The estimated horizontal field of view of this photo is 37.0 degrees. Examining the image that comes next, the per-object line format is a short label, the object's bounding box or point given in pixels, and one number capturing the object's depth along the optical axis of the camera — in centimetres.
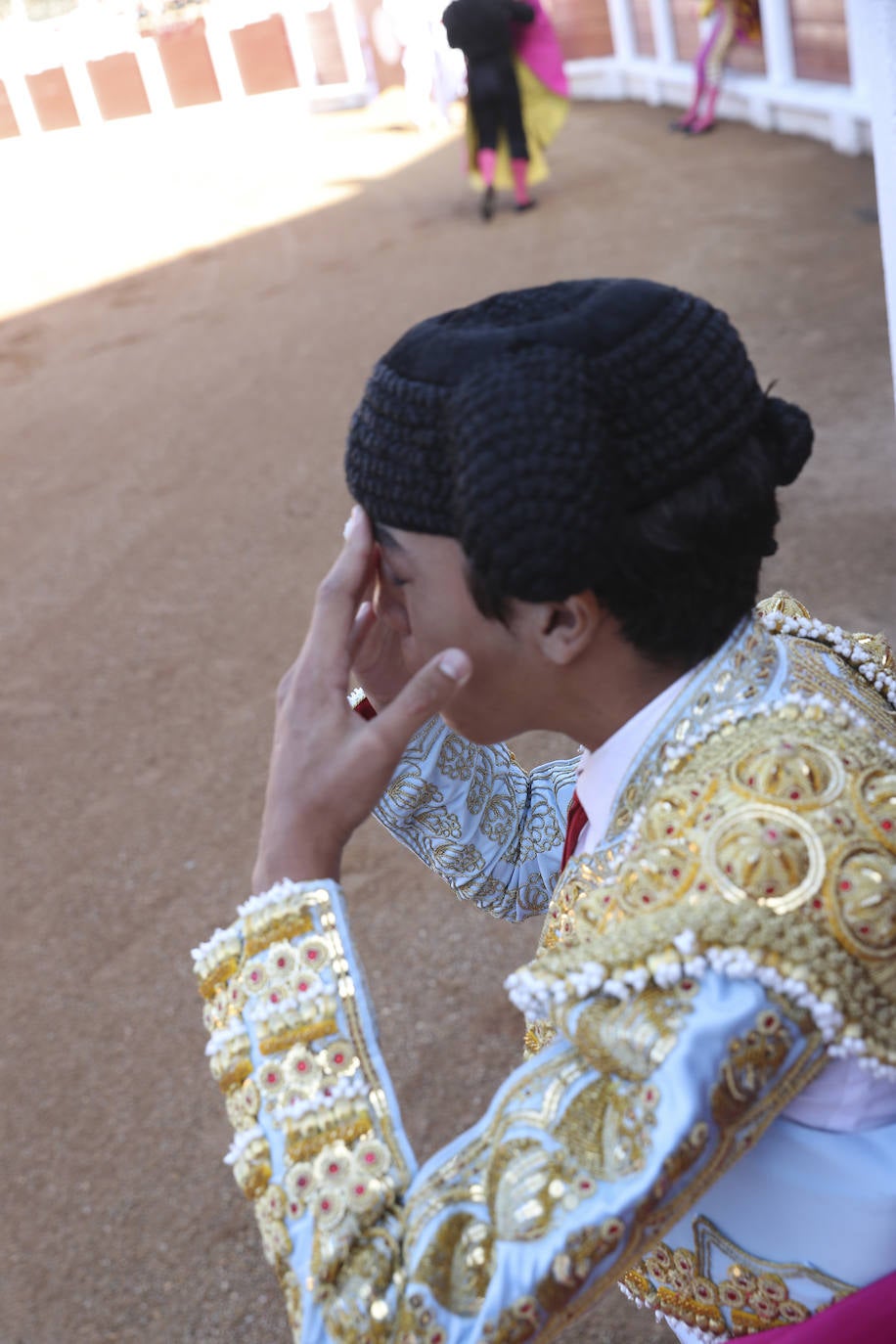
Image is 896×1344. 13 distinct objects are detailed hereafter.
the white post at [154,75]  1909
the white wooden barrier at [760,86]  1008
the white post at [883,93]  206
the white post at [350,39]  1781
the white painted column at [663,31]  1345
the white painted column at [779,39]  1092
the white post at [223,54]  1859
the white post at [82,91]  1955
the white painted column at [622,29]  1464
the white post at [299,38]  1830
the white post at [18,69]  1997
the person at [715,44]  1168
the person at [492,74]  1005
